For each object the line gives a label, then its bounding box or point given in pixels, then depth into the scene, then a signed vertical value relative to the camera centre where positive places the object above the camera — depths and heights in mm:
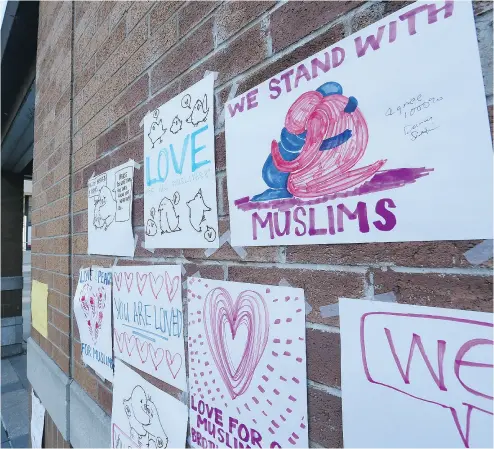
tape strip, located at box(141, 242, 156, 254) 1266 -3
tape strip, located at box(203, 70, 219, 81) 996 +487
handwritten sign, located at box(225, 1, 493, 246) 536 +179
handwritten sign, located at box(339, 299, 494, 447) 526 -220
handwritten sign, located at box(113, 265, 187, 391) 1121 -251
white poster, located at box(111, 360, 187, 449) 1117 -570
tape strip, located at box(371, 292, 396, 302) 626 -99
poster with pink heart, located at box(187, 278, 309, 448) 776 -288
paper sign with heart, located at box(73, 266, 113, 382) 1570 -313
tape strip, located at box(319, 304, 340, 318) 705 -134
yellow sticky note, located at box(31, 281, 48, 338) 2590 -418
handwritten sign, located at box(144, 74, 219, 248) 1001 +229
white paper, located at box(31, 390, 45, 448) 2673 -1295
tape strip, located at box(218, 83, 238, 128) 931 +383
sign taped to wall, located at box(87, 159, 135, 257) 1408 +162
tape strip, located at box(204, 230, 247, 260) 896 -9
